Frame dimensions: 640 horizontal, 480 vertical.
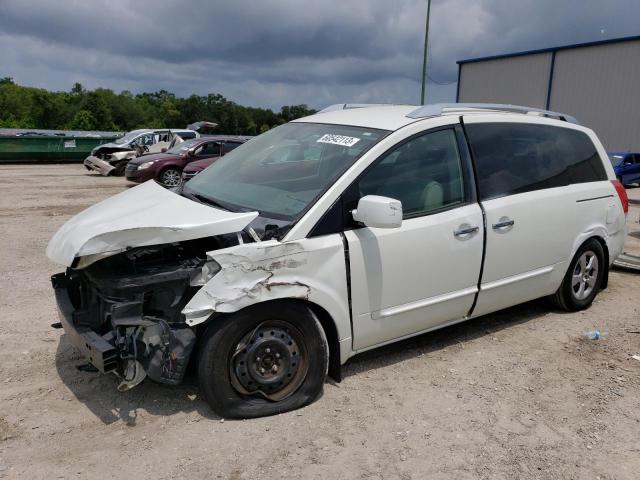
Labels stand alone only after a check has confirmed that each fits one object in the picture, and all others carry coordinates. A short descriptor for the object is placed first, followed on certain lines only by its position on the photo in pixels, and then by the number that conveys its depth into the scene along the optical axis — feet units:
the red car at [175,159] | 53.06
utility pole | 86.79
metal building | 91.66
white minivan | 10.35
